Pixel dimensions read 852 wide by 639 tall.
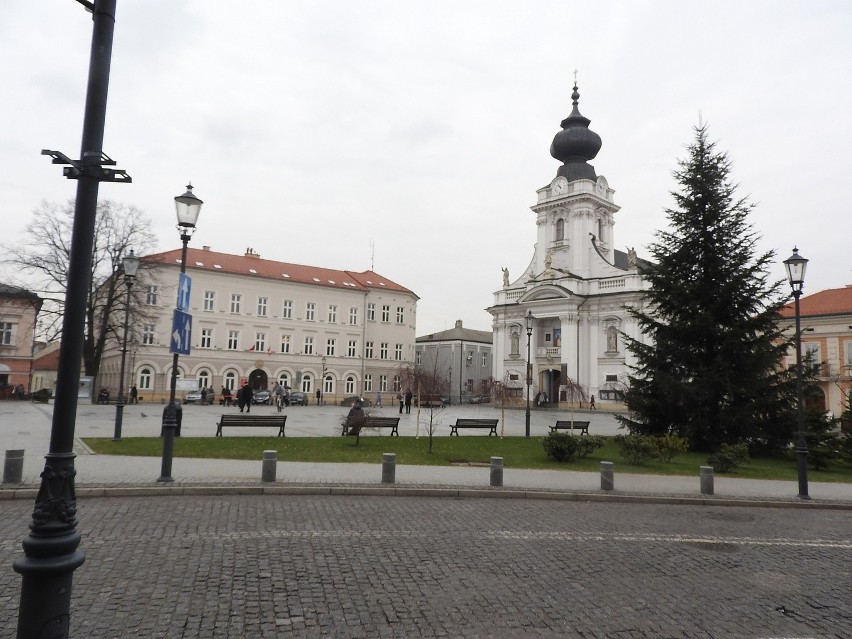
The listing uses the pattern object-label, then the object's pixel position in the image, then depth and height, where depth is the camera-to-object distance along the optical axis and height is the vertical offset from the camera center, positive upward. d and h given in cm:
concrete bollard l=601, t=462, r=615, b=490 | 1299 -186
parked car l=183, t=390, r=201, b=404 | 4700 -154
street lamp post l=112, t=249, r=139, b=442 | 1800 +321
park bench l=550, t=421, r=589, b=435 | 2574 -152
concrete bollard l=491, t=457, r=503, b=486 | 1272 -179
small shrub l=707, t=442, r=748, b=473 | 1711 -180
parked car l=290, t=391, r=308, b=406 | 5000 -146
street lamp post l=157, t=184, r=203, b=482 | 1162 +309
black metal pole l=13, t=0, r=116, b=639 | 366 -46
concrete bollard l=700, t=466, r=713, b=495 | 1318 -193
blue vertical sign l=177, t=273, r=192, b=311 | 1208 +178
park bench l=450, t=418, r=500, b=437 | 2425 -150
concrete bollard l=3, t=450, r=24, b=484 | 1096 -176
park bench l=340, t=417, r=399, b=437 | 2111 -139
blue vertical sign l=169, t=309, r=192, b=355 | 1178 +90
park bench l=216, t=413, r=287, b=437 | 2028 -140
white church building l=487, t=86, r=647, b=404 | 6062 +1033
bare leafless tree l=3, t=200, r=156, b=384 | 3941 +644
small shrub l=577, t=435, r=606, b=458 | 1747 -154
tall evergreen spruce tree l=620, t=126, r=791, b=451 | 2239 +249
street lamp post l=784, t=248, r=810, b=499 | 1348 +278
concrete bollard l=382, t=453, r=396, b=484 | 1252 -175
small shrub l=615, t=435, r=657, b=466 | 1748 -164
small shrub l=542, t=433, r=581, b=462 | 1720 -163
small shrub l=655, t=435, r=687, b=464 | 1811 -160
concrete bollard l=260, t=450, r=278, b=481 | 1200 -171
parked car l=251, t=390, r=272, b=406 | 4671 -130
